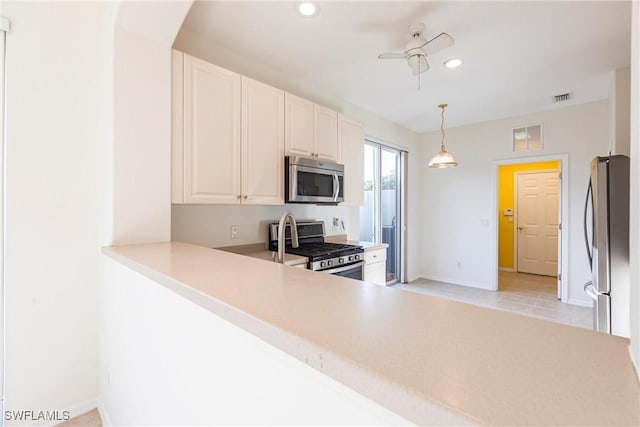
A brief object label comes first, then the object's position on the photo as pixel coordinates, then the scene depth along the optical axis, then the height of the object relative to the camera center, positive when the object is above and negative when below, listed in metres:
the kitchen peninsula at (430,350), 0.38 -0.23
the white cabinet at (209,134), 2.04 +0.57
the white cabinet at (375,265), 3.12 -0.56
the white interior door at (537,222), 5.65 -0.17
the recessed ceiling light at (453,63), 2.77 +1.42
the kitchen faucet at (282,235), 1.86 -0.14
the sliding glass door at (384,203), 4.60 +0.17
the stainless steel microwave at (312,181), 2.63 +0.31
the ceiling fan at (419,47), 2.17 +1.24
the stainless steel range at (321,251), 2.50 -0.33
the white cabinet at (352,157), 3.32 +0.65
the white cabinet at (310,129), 2.71 +0.81
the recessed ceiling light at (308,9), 2.01 +1.40
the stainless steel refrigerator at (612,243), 2.03 -0.20
